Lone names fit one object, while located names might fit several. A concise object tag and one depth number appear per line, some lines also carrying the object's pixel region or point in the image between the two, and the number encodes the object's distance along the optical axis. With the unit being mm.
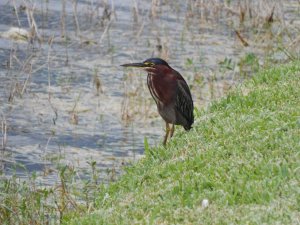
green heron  15852
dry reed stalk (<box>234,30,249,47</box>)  29264
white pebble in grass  11585
